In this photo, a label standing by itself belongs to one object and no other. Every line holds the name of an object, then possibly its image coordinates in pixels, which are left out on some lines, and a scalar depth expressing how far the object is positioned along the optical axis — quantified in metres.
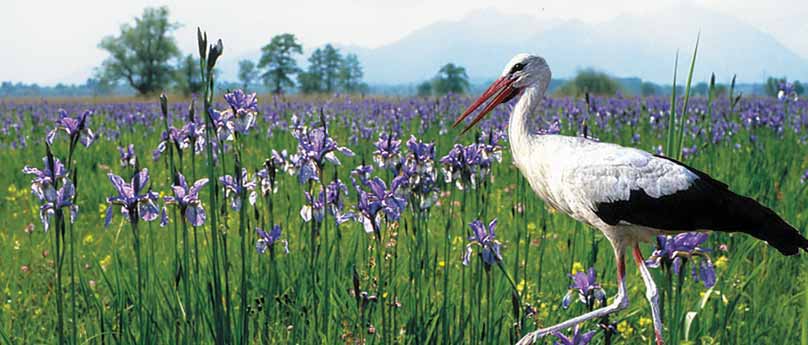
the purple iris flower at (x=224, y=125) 2.30
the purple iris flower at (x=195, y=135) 2.50
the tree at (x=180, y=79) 55.53
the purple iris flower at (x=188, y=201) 2.19
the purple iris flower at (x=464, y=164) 2.75
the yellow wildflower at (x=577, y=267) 3.68
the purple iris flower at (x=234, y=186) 2.57
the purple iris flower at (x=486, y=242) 2.39
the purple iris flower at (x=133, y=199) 2.05
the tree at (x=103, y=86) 60.30
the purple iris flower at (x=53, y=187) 1.92
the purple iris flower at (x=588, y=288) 2.41
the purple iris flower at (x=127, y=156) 3.77
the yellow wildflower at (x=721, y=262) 3.82
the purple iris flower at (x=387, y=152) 2.86
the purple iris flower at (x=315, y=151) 2.49
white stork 2.33
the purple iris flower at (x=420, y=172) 2.70
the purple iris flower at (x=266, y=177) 2.88
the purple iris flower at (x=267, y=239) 2.67
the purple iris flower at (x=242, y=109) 2.32
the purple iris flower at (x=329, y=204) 2.63
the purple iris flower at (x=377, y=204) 2.45
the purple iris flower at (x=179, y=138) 2.52
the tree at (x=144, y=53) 58.66
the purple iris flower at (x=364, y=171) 2.69
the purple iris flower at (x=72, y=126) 2.03
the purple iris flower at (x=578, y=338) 2.24
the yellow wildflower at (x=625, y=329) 3.14
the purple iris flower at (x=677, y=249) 2.43
